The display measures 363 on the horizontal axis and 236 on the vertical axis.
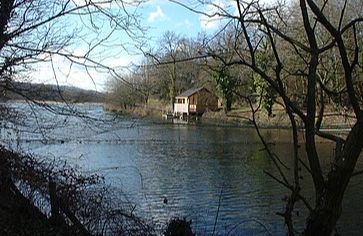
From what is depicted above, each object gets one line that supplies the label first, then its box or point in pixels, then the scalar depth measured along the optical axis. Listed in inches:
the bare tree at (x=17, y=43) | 272.1
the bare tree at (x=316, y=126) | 109.8
